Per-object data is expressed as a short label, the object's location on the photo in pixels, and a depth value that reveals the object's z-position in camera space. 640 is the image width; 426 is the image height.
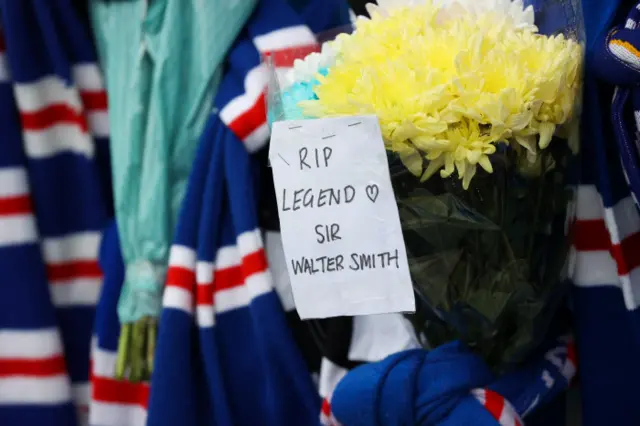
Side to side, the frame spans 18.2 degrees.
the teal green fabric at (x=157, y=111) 1.74
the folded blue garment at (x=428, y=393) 1.50
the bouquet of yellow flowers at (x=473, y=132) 1.40
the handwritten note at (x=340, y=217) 1.40
